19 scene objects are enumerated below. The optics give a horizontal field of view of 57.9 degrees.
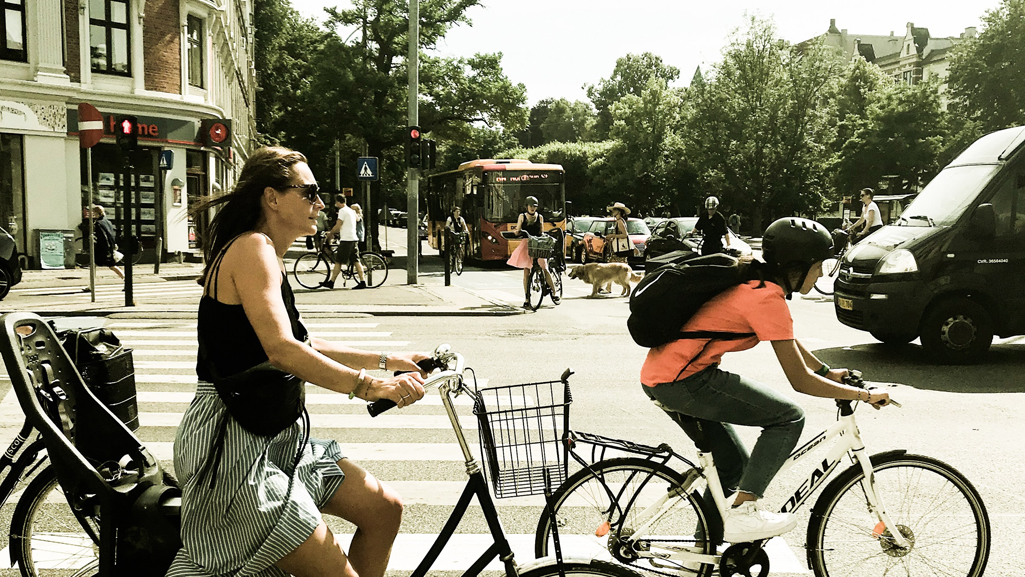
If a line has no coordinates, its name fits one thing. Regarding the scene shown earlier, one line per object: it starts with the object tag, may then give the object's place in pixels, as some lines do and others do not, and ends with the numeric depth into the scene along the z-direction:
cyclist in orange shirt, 3.33
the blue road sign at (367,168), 20.80
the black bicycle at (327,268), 17.86
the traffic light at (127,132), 14.21
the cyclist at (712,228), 14.77
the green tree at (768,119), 51.81
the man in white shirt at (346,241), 17.17
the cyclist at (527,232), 15.27
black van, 9.34
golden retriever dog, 17.58
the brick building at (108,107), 21.77
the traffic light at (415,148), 18.00
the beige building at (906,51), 85.88
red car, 25.62
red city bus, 26.92
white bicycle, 3.35
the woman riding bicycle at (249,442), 2.33
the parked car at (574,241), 27.85
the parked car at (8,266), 15.13
